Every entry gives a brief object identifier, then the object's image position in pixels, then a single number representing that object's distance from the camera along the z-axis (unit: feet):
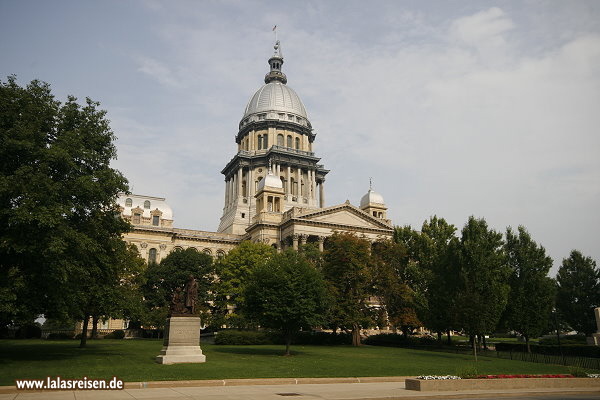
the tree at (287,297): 114.11
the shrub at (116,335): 190.60
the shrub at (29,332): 177.68
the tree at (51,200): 76.28
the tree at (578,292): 209.77
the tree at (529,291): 140.05
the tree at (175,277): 195.79
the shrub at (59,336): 183.48
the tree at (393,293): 160.15
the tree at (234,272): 187.52
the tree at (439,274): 141.28
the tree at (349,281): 151.12
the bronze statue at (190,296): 91.50
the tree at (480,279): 115.34
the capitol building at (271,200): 248.52
